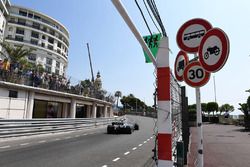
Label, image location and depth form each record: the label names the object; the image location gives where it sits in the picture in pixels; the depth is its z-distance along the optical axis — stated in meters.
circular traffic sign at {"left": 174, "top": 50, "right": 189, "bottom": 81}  3.84
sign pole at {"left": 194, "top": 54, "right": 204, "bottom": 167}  2.93
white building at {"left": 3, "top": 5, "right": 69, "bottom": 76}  55.83
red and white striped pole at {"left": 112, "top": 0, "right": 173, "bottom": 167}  2.47
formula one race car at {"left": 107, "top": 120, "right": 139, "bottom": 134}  14.59
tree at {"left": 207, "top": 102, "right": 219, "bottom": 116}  43.25
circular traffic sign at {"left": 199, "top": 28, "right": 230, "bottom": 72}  2.52
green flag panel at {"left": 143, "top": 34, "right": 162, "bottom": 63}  2.80
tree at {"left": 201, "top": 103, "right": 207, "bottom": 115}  45.89
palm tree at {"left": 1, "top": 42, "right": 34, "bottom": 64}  25.17
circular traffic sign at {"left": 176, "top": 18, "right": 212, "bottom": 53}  3.19
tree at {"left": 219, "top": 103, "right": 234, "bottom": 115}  55.39
